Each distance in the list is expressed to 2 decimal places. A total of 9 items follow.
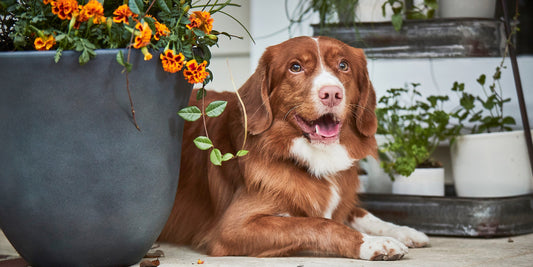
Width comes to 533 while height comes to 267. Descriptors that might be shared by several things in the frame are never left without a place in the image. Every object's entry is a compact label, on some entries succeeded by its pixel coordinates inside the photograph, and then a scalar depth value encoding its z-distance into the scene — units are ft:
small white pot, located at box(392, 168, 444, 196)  9.12
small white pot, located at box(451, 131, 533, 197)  8.88
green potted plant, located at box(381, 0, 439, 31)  9.96
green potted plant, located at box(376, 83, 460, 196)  9.12
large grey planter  5.34
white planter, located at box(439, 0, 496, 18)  10.34
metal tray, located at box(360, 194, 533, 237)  8.36
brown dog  6.67
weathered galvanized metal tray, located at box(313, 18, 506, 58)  9.77
